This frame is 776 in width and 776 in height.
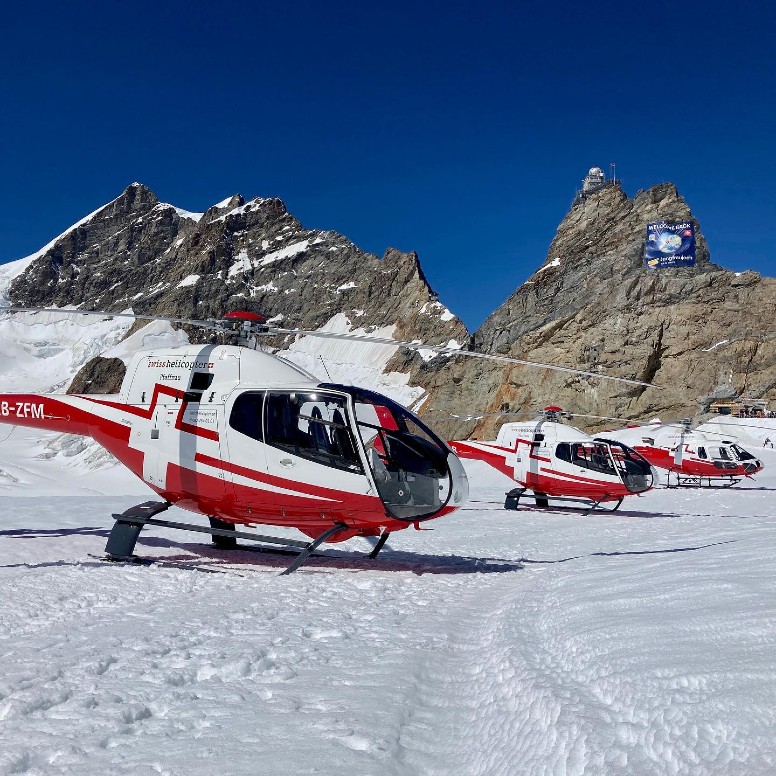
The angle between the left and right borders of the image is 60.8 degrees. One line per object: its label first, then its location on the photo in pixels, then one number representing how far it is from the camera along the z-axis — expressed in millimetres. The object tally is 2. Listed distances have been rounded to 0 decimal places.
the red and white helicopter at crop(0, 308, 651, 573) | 6793
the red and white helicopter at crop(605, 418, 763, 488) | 21984
